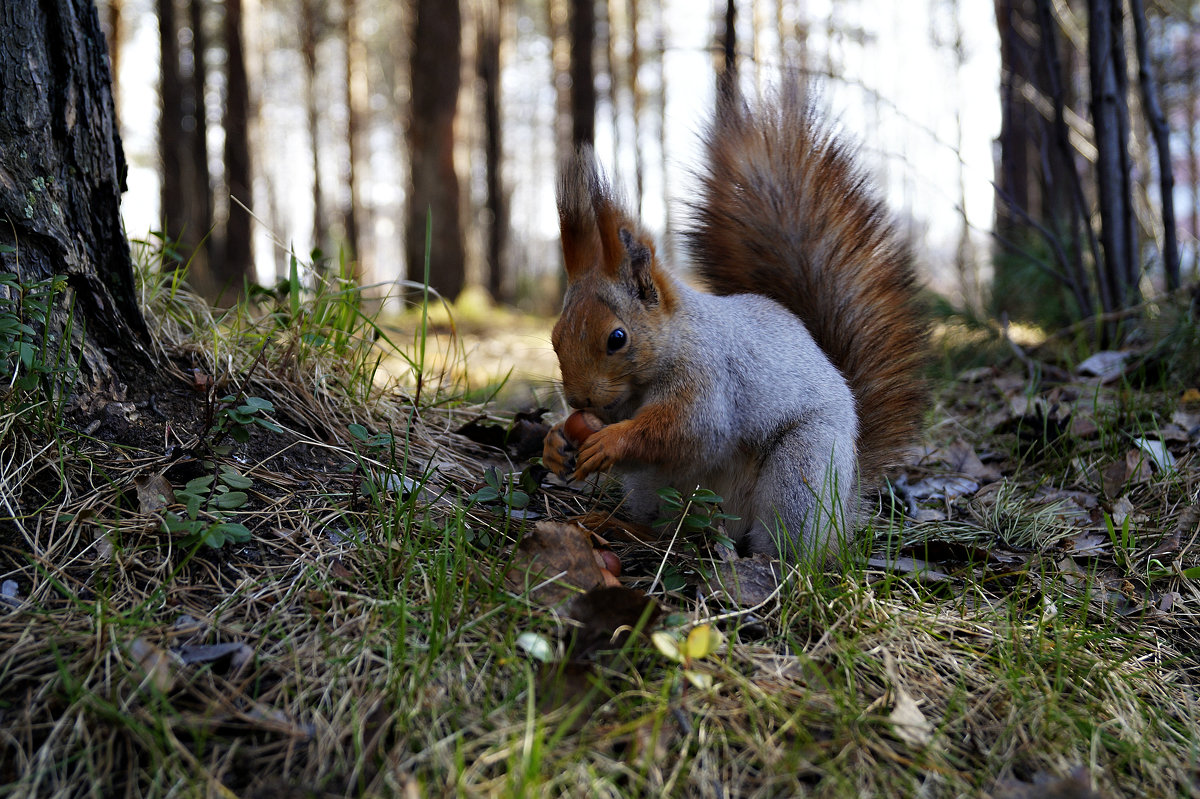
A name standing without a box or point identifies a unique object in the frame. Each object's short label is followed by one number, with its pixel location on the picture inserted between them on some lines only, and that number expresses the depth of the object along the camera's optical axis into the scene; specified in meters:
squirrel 0.67
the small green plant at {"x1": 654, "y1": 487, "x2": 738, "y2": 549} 0.66
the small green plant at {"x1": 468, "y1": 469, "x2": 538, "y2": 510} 0.67
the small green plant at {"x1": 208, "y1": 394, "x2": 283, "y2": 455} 0.66
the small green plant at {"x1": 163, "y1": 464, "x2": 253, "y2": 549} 0.60
